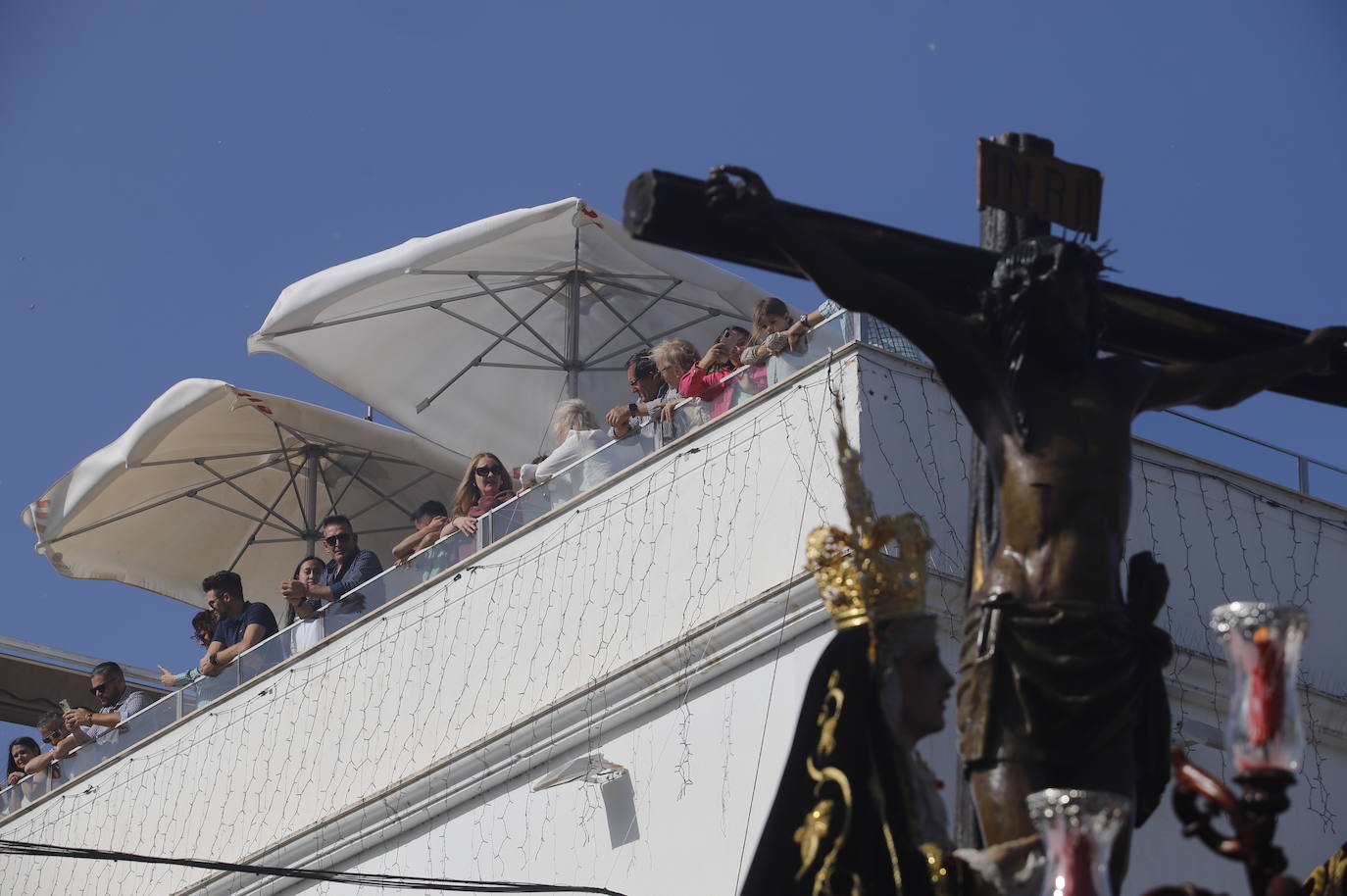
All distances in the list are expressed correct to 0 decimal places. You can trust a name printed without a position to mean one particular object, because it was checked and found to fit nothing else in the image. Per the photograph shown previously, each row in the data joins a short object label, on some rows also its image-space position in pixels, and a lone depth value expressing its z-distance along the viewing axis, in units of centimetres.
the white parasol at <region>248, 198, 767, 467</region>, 1706
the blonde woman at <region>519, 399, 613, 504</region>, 1344
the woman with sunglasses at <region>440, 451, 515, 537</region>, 1414
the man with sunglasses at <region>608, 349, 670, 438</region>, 1318
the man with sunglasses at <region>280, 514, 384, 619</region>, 1516
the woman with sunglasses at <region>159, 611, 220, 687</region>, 1662
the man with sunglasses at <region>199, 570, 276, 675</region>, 1595
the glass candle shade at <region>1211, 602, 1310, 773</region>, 456
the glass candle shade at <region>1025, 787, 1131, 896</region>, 430
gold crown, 555
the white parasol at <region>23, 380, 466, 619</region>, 1945
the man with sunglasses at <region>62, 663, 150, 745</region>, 1747
